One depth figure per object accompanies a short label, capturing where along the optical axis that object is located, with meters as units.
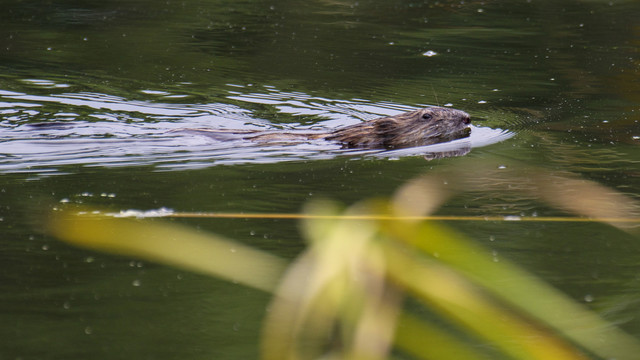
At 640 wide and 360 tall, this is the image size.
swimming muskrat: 15.34
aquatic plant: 4.48
